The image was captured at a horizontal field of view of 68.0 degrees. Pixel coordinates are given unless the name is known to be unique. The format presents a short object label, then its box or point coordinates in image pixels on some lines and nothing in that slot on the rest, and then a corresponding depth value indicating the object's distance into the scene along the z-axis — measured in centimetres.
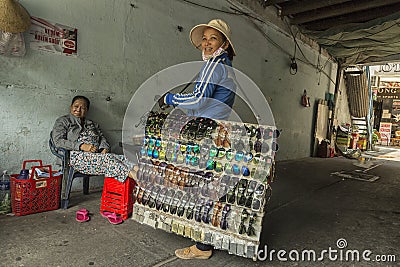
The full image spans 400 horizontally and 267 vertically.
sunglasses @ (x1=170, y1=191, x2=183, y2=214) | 213
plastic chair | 275
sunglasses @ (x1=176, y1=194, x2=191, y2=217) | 210
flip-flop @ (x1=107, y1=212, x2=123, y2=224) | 249
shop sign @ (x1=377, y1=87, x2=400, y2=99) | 1513
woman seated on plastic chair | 260
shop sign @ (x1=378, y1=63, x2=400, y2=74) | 1404
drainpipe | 938
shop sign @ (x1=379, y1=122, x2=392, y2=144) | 1464
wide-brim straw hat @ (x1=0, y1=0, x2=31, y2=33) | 235
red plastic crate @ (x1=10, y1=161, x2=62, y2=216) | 249
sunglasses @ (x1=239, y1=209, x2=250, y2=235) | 192
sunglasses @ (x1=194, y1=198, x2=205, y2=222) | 204
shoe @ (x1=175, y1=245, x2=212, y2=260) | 200
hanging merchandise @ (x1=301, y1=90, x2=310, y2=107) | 752
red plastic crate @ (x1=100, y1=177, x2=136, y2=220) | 258
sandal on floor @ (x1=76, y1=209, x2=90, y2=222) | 250
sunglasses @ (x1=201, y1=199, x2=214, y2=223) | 200
